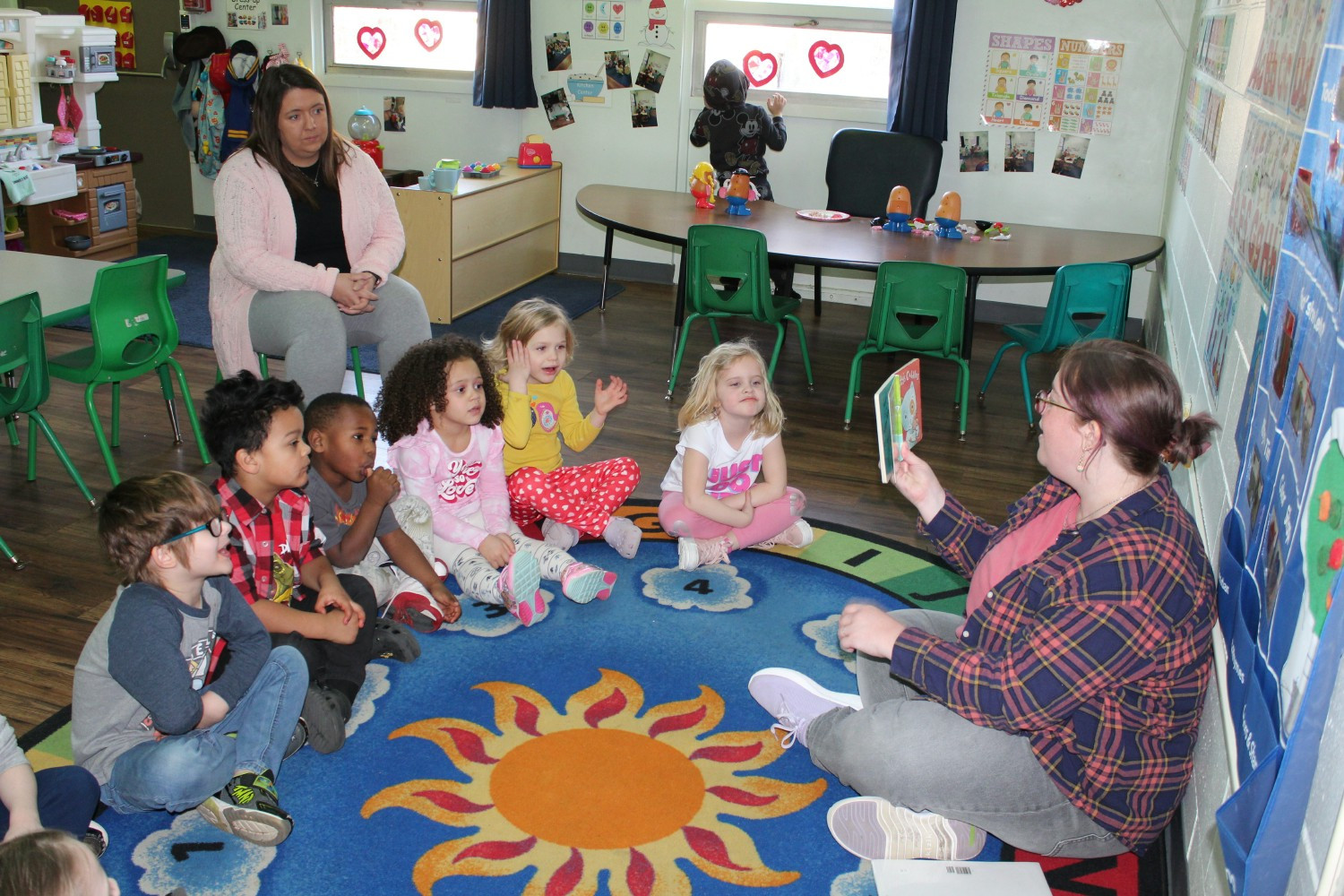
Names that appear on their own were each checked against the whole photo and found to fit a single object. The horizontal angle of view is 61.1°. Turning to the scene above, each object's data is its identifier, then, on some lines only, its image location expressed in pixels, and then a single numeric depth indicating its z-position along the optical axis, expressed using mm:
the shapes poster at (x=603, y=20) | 6230
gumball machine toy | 5836
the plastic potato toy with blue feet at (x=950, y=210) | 4914
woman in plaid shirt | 1725
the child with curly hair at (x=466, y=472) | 2850
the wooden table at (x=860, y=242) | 4340
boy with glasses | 1931
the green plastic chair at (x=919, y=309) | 4172
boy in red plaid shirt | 2355
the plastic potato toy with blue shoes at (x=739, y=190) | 5162
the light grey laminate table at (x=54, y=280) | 3219
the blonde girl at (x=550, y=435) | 3150
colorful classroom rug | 1993
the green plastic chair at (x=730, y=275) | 4434
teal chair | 4234
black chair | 5488
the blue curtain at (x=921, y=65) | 5586
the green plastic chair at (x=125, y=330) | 3332
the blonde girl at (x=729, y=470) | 3088
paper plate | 5113
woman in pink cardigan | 3398
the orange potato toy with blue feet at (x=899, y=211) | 4980
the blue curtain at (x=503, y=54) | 6219
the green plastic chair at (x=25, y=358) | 2963
